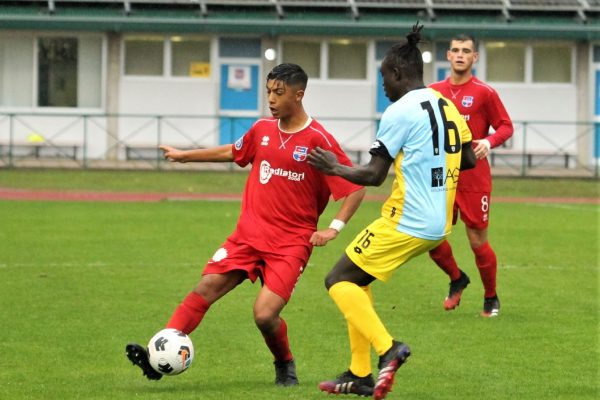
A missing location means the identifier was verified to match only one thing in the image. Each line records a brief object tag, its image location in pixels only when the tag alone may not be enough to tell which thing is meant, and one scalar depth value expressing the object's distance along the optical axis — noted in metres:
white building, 70.12
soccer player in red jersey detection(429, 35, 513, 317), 23.19
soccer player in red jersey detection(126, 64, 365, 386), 16.52
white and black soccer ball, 16.12
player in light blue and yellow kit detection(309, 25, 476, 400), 15.34
